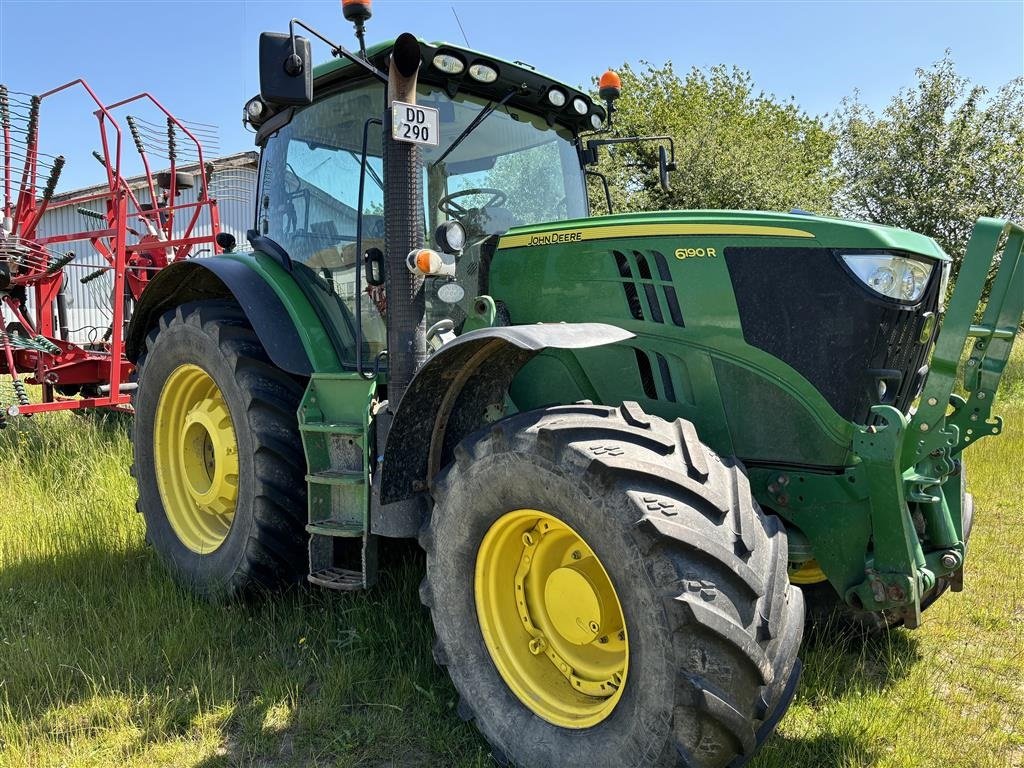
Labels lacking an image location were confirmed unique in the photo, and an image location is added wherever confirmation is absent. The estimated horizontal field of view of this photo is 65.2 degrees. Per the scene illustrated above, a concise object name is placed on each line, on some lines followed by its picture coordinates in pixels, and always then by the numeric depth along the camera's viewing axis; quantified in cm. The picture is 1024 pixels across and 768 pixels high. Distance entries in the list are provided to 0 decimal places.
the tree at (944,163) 1579
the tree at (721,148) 2006
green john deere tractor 216
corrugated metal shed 1711
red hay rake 640
